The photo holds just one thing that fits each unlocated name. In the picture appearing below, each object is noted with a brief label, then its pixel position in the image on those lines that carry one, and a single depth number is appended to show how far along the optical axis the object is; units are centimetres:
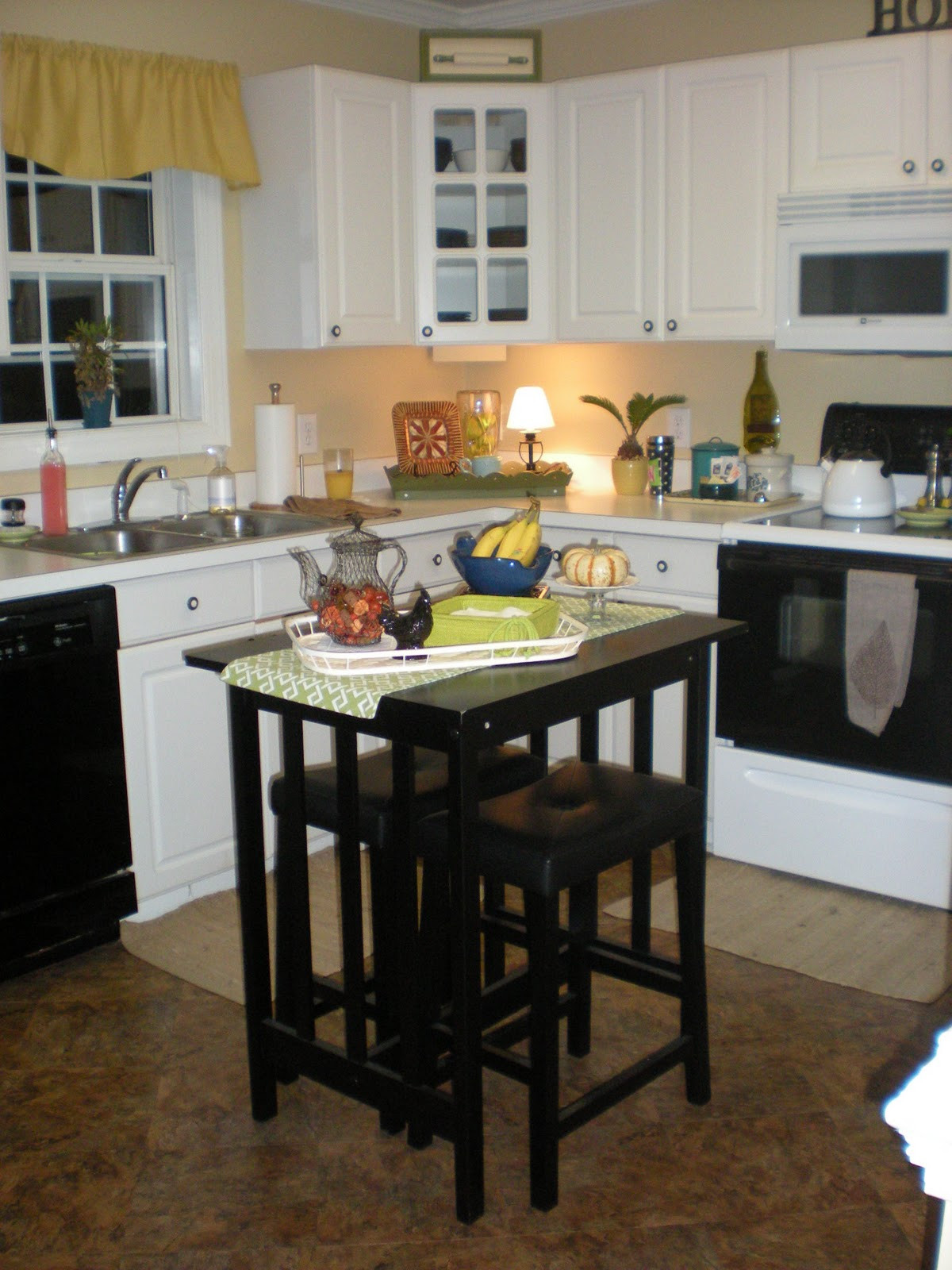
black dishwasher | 277
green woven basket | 210
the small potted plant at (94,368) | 357
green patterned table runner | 194
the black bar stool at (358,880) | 215
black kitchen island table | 192
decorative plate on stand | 420
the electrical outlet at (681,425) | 418
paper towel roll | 381
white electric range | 313
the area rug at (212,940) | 294
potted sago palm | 407
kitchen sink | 333
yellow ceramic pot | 407
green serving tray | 403
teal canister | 383
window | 351
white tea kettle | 346
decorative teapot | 207
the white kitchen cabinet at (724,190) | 355
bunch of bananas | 230
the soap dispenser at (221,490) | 371
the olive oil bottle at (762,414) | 395
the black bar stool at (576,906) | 202
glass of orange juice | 399
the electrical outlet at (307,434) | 416
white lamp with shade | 420
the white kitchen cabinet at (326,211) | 367
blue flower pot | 359
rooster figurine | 206
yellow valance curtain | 329
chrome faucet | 352
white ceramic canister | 378
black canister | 401
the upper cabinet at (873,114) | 330
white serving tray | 203
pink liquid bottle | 332
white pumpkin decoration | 229
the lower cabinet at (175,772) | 306
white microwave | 331
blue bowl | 226
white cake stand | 231
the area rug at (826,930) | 291
